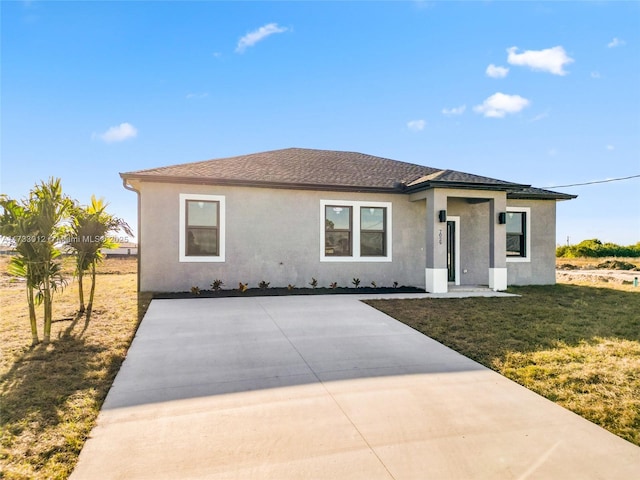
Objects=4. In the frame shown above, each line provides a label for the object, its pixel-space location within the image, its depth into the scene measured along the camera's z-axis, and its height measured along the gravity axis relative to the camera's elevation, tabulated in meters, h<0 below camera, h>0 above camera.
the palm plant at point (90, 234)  7.39 +0.19
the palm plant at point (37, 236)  5.15 +0.10
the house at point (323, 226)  10.02 +0.56
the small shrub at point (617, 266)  22.55 -1.39
